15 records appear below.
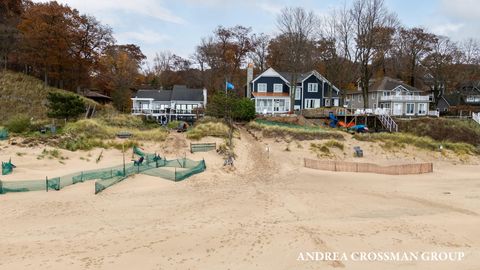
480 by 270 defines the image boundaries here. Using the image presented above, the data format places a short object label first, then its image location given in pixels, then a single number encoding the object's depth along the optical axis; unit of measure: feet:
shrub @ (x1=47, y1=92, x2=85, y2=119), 108.06
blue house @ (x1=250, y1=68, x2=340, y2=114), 159.53
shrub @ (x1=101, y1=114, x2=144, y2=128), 116.88
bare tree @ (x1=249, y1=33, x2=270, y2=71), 212.41
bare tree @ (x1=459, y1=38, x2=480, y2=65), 187.62
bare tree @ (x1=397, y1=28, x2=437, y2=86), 187.93
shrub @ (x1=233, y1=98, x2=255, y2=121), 125.70
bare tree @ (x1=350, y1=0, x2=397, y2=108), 147.23
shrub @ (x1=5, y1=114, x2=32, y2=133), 96.94
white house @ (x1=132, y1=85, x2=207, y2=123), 163.84
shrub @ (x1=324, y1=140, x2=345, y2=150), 98.16
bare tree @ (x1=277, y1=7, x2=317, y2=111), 149.89
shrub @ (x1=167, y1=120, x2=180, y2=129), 119.73
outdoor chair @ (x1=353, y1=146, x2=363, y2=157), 94.79
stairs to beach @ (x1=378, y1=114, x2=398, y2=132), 128.98
